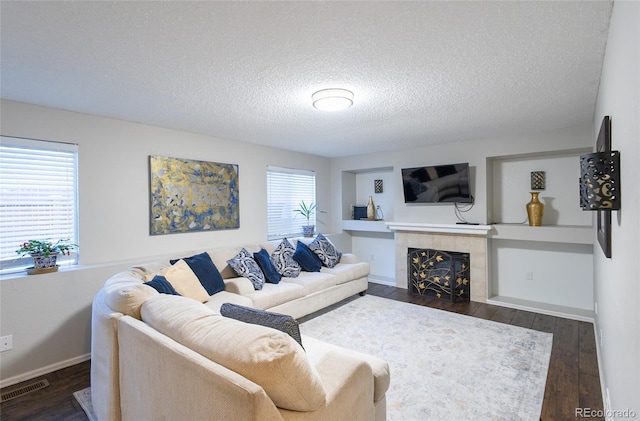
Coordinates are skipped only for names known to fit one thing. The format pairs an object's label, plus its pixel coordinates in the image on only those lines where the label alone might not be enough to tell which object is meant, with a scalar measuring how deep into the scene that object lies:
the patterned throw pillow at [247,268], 3.60
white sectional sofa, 1.16
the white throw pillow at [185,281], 2.84
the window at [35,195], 2.78
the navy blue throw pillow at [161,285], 2.42
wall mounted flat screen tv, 4.69
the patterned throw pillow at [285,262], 4.15
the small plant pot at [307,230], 5.60
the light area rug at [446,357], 2.22
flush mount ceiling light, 2.60
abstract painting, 3.75
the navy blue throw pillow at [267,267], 3.88
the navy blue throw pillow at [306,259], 4.48
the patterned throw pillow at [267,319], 1.54
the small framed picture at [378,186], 6.20
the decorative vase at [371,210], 6.12
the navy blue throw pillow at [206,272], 3.21
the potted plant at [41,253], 2.78
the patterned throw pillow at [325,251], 4.70
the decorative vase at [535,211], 4.23
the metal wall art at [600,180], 1.38
